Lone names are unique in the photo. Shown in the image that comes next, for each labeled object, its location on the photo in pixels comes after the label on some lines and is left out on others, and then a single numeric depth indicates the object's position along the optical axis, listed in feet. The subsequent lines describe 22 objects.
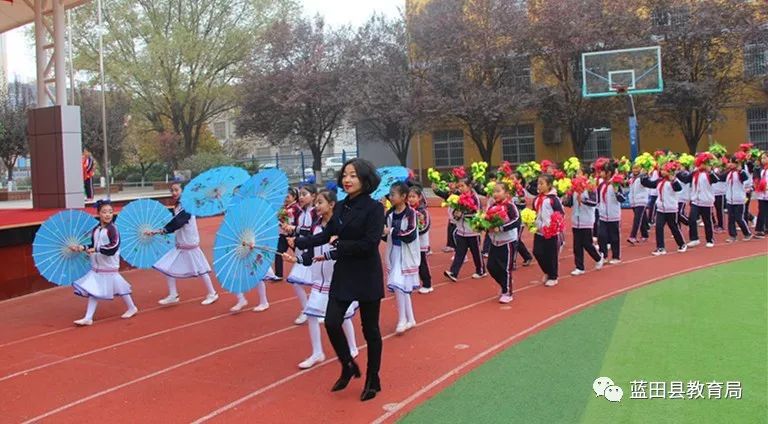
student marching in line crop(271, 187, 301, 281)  29.37
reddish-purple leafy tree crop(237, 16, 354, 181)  95.30
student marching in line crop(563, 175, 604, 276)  34.60
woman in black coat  16.74
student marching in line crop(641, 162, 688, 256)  40.11
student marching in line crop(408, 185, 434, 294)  30.41
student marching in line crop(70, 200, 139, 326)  26.76
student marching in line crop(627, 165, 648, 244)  44.68
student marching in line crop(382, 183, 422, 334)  24.13
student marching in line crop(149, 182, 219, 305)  29.96
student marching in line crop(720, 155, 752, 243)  44.55
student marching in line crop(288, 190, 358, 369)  18.63
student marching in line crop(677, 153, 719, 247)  42.91
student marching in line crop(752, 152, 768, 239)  45.39
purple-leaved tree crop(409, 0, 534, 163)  85.71
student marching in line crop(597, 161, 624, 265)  37.83
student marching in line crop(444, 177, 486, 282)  33.63
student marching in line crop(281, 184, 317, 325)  23.35
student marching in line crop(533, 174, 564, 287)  30.94
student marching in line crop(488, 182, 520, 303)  28.50
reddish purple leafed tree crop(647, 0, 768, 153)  81.87
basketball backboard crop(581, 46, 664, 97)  65.67
